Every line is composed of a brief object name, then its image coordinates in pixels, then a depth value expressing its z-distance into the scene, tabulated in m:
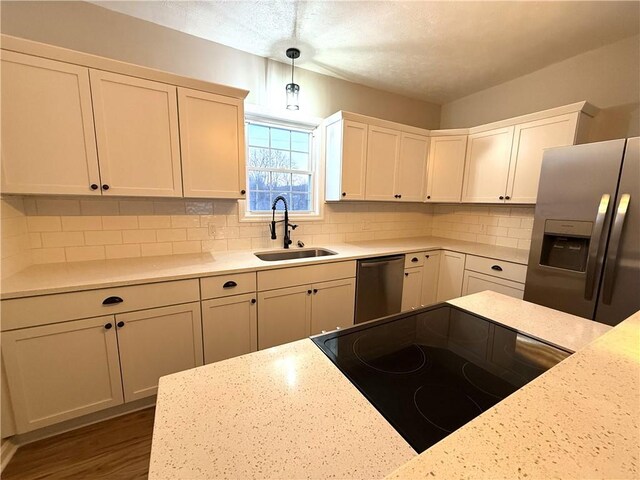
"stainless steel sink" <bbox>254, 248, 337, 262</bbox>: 2.47
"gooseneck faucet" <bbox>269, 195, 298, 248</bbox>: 2.49
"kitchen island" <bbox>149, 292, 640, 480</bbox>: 0.36
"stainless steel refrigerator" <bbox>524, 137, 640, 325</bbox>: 1.62
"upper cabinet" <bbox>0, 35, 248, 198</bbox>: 1.45
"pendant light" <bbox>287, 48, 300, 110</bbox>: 2.26
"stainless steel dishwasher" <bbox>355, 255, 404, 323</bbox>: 2.41
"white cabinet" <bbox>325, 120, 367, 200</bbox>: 2.57
